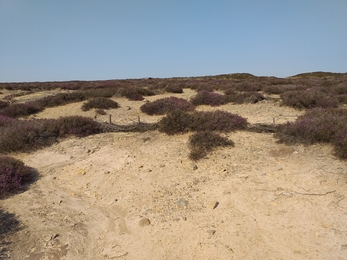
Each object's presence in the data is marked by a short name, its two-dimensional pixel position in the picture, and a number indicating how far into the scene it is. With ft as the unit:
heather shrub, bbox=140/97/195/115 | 43.19
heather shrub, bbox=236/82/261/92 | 68.81
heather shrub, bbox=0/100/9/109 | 53.75
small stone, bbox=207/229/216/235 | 13.58
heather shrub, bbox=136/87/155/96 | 68.25
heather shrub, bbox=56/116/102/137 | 30.78
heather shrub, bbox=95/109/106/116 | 45.98
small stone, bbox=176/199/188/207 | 16.42
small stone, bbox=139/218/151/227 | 14.83
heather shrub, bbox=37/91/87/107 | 56.95
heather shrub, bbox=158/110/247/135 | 27.79
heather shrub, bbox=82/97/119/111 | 50.16
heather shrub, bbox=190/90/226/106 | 50.05
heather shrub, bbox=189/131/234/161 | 22.61
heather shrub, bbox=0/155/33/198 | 18.35
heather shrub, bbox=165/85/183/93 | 72.30
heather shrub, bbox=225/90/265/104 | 49.42
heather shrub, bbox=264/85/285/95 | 62.94
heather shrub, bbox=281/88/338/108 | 41.01
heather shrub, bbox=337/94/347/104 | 45.62
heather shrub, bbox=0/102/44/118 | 47.58
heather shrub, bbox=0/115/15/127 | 33.40
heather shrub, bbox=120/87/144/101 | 60.25
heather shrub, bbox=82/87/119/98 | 63.26
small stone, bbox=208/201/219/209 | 15.90
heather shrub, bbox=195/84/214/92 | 73.12
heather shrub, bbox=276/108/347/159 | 20.68
